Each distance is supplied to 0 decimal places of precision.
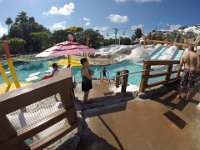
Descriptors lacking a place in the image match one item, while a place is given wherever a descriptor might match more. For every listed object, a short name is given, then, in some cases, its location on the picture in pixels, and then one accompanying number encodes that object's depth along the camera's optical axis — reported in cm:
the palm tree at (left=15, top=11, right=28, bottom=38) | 4315
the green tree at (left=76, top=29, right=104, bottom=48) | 3217
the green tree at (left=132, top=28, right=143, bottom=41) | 3801
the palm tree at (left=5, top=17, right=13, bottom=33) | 4549
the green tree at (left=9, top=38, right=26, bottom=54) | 2899
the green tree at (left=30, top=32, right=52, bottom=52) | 3308
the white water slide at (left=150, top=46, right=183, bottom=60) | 1637
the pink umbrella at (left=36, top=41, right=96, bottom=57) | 406
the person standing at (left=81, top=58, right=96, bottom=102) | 342
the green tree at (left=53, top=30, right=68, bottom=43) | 3741
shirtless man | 363
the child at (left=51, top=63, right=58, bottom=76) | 430
